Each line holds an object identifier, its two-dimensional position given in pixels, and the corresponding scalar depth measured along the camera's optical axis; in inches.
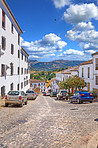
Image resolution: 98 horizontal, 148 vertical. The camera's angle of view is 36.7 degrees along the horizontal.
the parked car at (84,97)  668.1
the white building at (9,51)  770.8
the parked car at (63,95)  1009.5
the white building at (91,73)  1087.0
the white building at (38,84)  4391.2
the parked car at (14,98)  518.9
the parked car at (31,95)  995.9
